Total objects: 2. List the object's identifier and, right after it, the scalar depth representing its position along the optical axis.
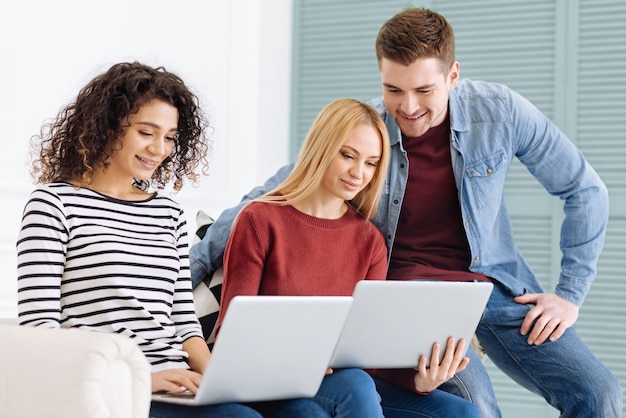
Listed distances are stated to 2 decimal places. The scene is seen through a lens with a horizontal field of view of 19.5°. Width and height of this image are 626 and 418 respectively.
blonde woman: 3.52
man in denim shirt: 3.64
